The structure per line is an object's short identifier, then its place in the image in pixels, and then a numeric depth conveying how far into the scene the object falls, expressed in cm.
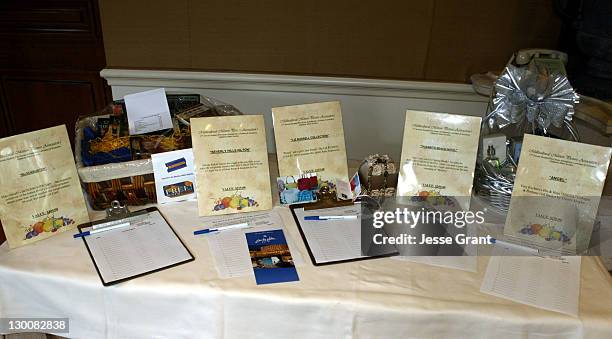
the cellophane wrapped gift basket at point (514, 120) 103
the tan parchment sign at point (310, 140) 111
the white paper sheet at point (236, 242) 92
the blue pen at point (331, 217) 108
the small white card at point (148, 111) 116
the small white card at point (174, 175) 107
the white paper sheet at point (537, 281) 86
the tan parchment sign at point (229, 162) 106
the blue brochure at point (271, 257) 90
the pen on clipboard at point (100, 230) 99
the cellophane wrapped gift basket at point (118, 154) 105
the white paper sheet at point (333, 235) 97
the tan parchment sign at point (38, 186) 92
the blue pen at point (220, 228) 103
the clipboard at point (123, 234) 90
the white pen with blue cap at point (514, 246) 99
